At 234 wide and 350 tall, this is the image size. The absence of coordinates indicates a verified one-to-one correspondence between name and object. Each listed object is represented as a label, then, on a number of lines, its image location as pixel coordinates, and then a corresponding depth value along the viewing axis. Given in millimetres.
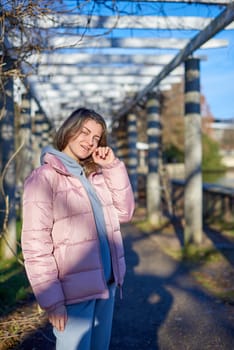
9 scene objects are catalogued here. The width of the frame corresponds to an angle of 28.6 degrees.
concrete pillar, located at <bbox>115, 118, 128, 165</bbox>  18722
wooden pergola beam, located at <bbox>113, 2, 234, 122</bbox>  5378
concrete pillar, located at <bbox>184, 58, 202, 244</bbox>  7543
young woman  2176
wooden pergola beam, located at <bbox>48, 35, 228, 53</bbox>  7523
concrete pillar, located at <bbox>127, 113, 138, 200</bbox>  16344
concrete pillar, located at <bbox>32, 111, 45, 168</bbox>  16203
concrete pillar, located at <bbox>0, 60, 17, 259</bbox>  7043
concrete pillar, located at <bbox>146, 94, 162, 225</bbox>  11445
